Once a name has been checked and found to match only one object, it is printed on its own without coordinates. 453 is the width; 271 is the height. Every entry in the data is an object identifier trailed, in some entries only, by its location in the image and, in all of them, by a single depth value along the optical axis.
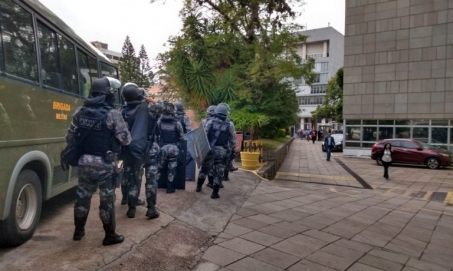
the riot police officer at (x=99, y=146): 3.72
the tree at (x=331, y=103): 34.84
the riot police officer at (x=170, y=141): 6.31
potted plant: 12.59
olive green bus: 3.46
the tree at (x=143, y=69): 46.59
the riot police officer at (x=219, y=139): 6.78
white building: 68.94
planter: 11.43
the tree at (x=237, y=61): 14.76
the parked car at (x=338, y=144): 28.79
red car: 17.44
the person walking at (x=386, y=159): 13.47
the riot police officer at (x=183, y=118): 7.84
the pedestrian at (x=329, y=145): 20.02
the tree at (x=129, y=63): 46.03
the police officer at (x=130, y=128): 4.95
